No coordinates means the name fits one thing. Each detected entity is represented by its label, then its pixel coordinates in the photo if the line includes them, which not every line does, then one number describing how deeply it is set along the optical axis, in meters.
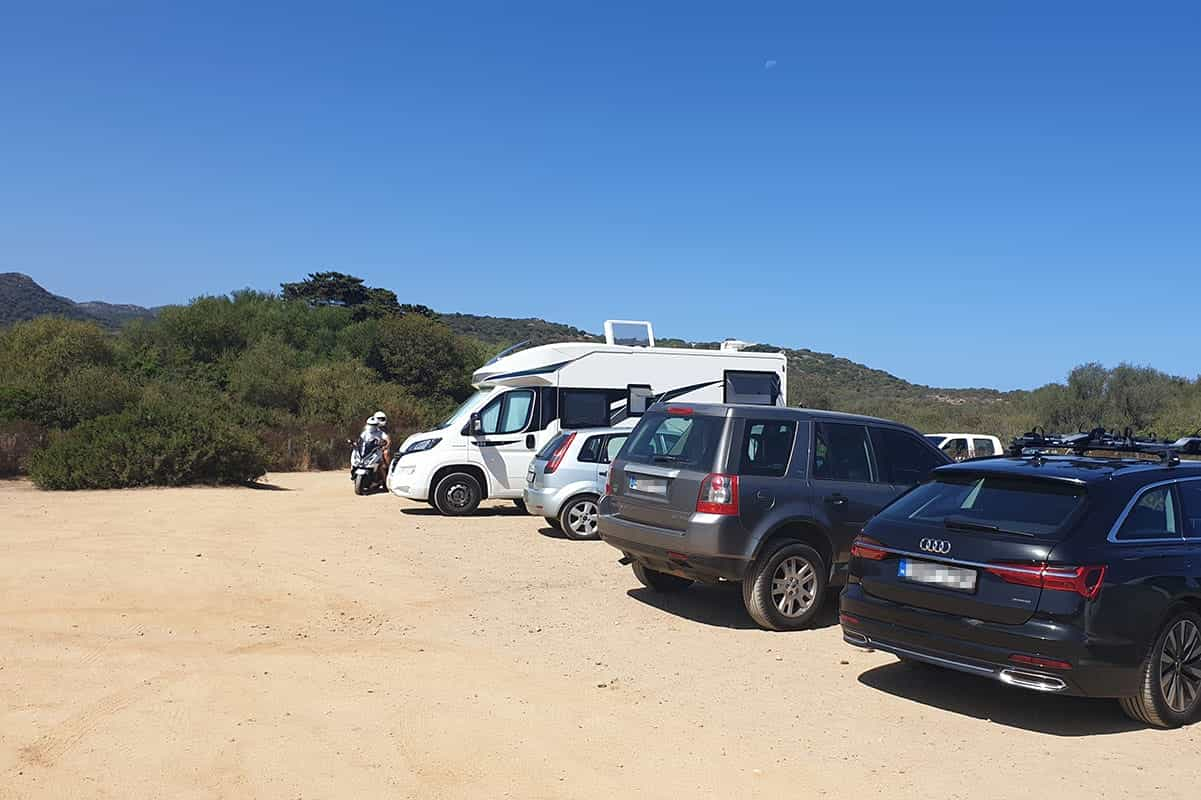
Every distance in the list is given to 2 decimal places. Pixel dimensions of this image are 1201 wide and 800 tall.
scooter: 20.09
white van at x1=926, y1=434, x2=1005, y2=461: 21.74
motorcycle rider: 20.25
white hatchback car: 14.09
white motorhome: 16.78
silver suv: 8.88
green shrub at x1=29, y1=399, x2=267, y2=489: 18.56
